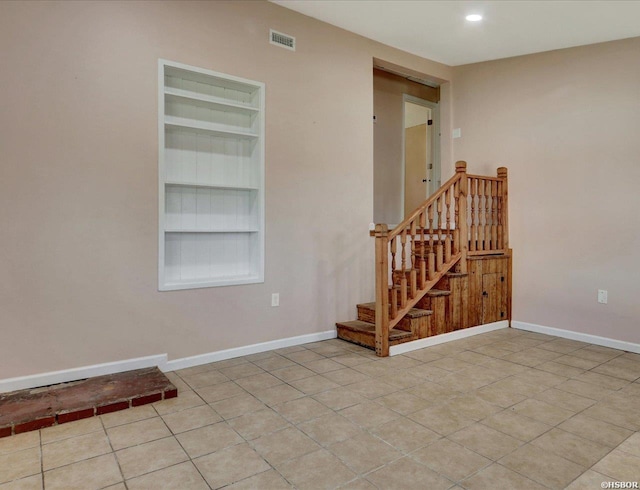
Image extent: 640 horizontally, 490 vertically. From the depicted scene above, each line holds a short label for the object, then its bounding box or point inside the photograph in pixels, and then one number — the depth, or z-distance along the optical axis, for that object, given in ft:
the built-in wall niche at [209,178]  11.02
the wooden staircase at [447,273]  12.21
